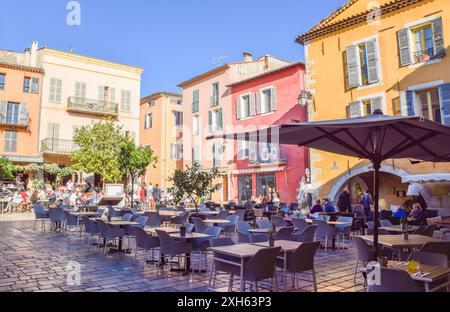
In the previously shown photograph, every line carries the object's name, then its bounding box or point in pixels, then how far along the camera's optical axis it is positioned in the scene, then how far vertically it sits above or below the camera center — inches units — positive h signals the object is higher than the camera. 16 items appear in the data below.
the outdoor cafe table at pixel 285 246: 182.4 -27.4
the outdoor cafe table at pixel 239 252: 164.4 -26.7
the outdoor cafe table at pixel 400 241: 197.9 -27.2
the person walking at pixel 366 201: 497.0 -9.6
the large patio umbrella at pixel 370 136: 147.3 +28.9
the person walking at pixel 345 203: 529.0 -12.5
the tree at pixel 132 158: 529.0 +56.3
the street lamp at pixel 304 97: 640.4 +172.6
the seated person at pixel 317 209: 414.3 -16.3
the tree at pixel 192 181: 394.6 +16.5
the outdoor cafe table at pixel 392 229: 263.0 -25.7
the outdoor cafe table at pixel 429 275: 127.3 -29.4
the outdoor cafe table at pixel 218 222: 338.4 -24.8
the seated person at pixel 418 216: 343.9 -21.5
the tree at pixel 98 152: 875.4 +110.5
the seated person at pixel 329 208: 415.2 -15.4
